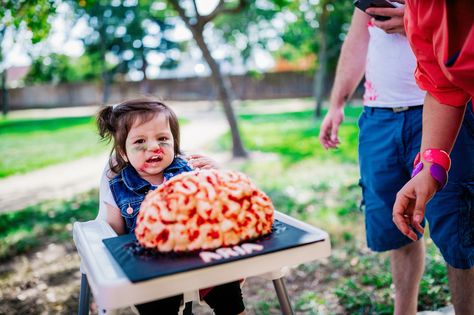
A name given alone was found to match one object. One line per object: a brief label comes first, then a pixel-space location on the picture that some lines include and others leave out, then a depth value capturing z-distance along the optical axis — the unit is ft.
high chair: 3.59
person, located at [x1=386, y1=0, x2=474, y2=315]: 3.96
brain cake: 4.21
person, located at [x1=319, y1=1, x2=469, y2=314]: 6.41
